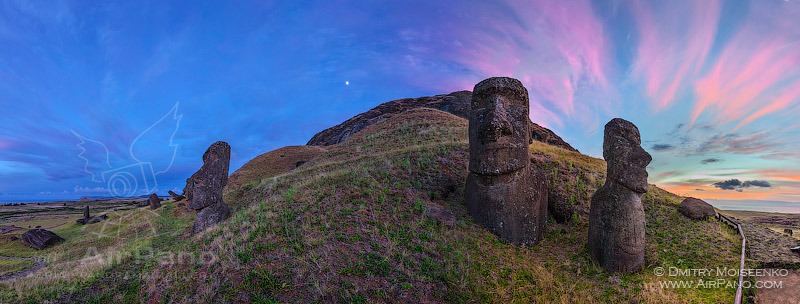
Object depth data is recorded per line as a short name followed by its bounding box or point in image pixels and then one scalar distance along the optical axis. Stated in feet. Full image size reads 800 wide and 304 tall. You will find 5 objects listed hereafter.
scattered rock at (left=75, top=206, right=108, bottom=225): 96.53
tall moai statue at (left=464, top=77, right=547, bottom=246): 31.78
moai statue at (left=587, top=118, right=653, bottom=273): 27.35
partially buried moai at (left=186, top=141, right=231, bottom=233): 52.87
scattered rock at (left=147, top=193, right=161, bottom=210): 100.79
